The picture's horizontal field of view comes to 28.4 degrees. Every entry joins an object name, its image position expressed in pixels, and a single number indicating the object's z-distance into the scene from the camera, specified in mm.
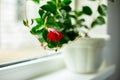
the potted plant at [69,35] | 950
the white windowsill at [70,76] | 1112
